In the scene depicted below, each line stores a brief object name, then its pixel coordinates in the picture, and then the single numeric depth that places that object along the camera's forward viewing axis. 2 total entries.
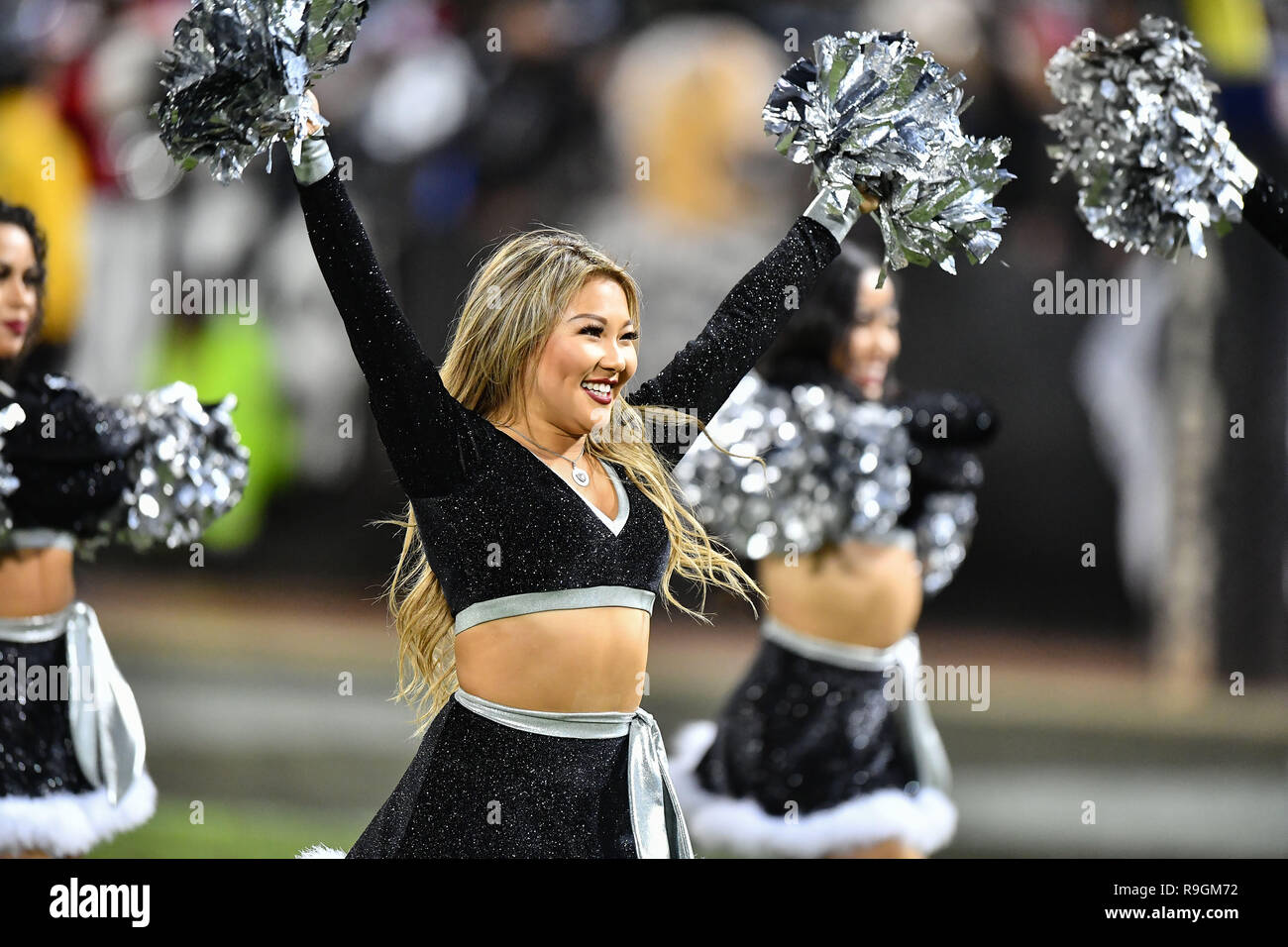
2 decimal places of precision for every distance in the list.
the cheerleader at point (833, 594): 7.79
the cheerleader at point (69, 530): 6.95
